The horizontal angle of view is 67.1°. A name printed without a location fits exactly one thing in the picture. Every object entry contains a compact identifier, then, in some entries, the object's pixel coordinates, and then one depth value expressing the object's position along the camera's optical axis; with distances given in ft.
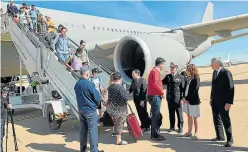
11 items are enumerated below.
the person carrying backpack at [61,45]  14.79
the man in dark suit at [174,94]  11.99
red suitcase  10.51
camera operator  8.93
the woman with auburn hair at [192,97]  10.82
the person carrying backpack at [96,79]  12.98
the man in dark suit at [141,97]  12.04
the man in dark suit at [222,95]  9.34
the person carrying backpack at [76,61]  14.32
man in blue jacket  8.86
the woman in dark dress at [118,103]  10.23
